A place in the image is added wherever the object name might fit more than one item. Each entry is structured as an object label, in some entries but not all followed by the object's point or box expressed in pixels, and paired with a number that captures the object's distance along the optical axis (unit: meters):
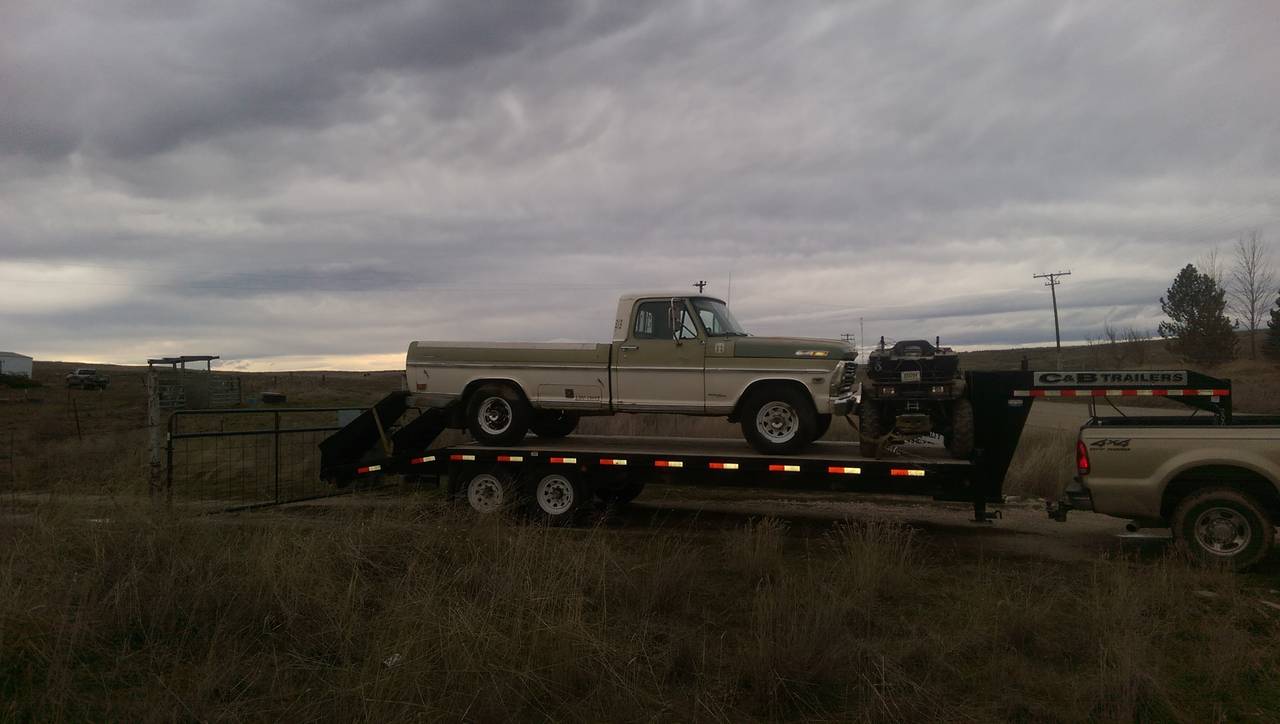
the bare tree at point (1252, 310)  51.49
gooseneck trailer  8.85
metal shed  71.38
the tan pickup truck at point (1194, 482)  7.55
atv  8.95
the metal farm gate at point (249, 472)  12.51
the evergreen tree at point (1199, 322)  54.69
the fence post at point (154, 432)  10.08
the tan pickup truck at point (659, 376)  9.77
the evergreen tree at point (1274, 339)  50.69
